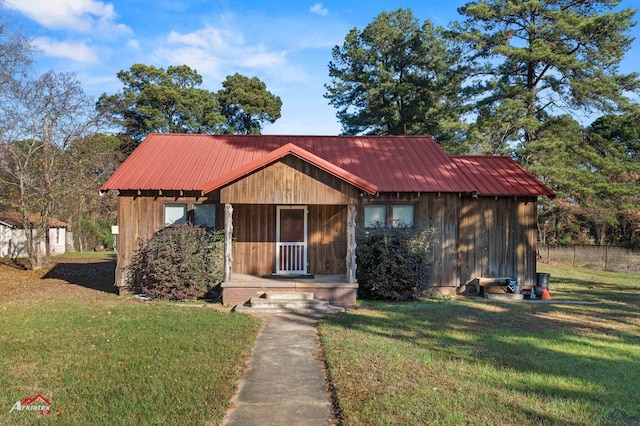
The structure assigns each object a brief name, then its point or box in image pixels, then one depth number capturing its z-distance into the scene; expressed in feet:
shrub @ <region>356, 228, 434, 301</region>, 37.55
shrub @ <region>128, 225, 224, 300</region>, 36.81
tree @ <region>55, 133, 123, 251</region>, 64.44
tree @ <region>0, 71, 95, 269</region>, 61.16
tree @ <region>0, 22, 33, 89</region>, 59.62
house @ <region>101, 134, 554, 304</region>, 41.27
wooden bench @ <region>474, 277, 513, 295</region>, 42.83
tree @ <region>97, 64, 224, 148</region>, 124.26
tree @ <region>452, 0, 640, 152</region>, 65.10
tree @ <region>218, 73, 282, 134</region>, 135.54
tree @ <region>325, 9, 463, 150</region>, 91.30
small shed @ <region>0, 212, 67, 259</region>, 86.74
